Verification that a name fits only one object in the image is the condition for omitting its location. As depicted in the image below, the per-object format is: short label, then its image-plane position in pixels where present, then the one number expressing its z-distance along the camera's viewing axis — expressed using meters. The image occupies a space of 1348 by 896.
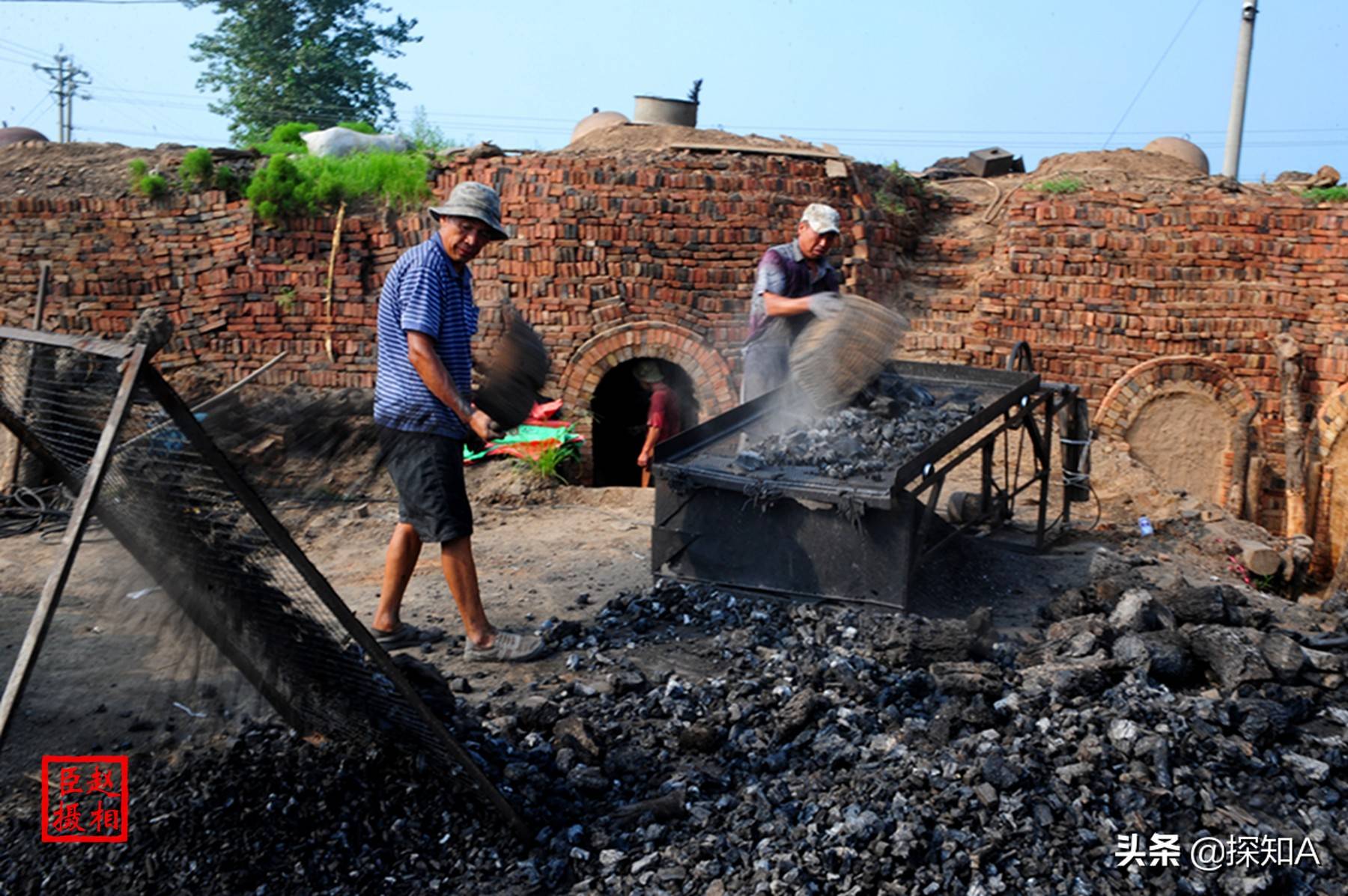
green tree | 23.14
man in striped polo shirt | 4.48
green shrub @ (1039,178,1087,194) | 11.42
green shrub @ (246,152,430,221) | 10.71
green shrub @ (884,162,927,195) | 12.18
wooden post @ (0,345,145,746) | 2.40
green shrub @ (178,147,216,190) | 10.99
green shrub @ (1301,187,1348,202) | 11.15
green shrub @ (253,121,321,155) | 11.98
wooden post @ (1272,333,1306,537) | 10.77
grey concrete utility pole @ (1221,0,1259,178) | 16.53
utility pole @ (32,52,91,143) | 34.94
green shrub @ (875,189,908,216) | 11.57
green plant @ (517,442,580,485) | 8.97
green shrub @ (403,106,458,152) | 11.94
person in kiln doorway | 9.06
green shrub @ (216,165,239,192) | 11.02
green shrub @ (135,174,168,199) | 10.98
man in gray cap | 6.09
